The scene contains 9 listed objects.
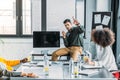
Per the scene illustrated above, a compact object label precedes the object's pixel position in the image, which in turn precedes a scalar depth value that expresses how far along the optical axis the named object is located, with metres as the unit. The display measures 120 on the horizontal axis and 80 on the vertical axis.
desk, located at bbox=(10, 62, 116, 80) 2.44
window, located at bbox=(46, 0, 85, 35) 5.43
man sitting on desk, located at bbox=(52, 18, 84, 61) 4.68
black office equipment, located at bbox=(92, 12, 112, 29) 5.16
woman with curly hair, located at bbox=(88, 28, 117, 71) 2.72
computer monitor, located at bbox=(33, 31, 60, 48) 4.57
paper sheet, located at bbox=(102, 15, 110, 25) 5.15
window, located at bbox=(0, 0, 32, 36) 5.55
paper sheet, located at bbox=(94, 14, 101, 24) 5.19
